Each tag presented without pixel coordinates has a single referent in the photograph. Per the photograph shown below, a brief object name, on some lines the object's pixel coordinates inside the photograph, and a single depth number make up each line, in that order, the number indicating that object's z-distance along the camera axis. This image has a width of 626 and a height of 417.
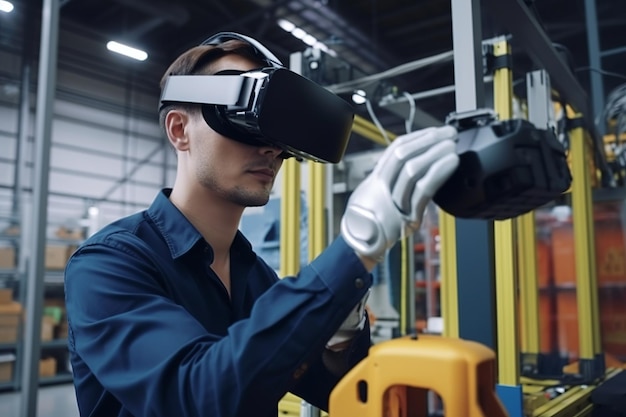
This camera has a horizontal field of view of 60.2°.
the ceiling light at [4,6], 5.79
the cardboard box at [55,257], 6.51
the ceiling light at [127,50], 6.50
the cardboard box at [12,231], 6.18
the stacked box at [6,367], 5.77
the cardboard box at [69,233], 6.82
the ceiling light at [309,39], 6.84
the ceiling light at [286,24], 6.59
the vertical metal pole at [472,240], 0.98
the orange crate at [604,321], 3.51
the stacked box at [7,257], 6.00
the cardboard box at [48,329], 6.39
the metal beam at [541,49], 1.25
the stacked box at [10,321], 5.80
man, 0.63
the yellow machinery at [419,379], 0.57
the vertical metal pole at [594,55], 3.97
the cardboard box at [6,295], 5.88
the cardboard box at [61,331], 6.61
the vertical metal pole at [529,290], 2.43
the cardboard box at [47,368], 6.16
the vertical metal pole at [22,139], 7.21
